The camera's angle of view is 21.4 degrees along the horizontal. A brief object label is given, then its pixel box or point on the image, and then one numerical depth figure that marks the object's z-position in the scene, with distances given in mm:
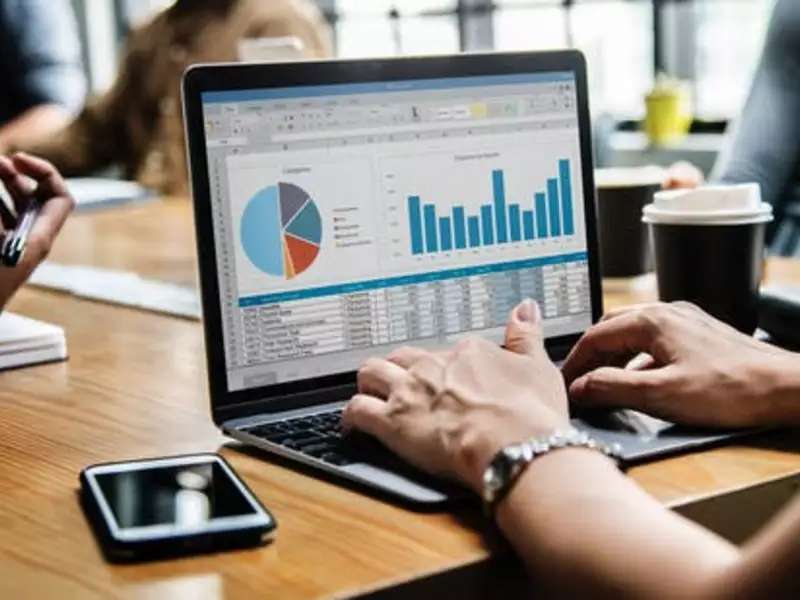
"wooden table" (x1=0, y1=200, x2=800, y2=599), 992
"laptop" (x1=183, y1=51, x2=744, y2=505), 1213
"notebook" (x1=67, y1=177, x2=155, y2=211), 2443
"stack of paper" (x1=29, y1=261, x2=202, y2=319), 1645
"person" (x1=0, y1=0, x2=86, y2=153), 3525
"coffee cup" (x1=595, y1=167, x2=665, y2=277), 1600
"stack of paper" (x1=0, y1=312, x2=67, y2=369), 1433
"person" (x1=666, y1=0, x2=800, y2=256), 2194
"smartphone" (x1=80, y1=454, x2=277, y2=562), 1016
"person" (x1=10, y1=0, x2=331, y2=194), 2481
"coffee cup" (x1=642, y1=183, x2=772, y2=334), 1365
